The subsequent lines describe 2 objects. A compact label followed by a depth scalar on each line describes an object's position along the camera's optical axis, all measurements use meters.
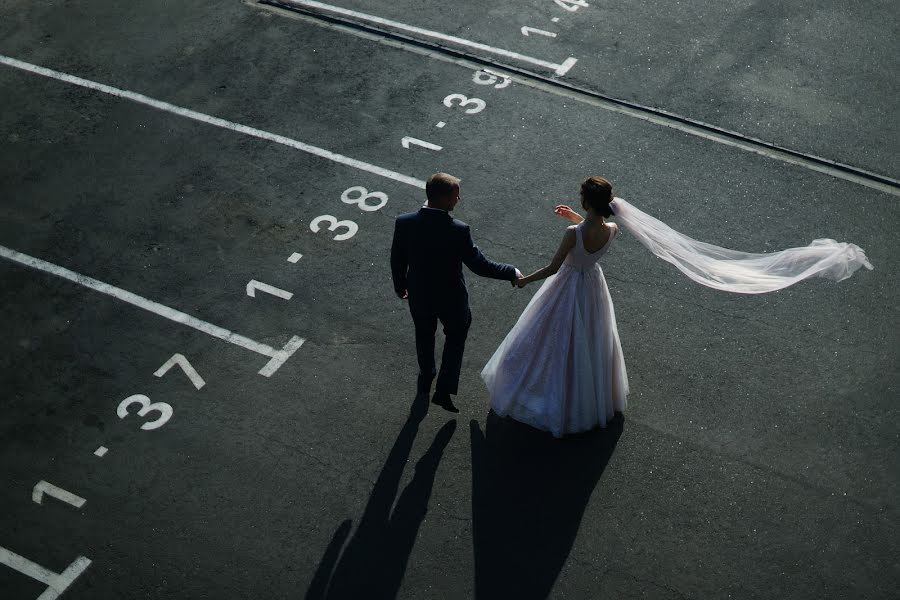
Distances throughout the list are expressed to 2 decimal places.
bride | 6.99
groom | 6.93
